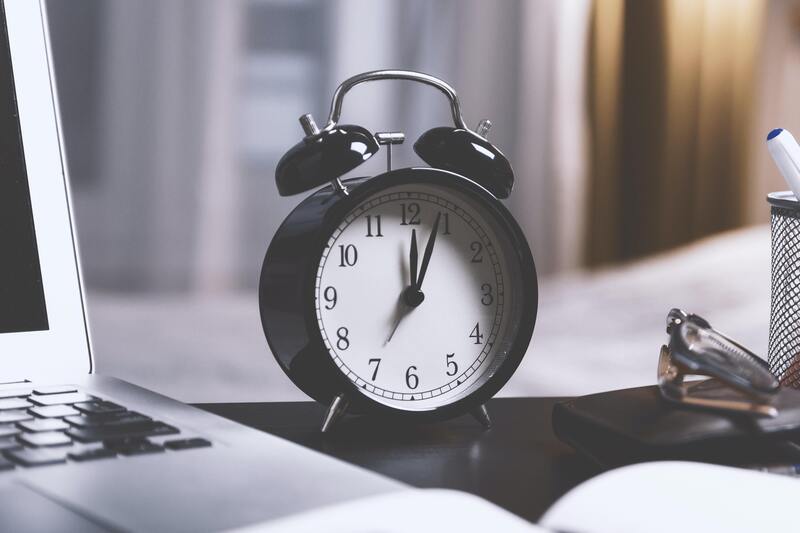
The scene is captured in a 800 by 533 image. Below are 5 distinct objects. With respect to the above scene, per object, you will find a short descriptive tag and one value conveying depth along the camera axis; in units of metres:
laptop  0.52
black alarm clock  0.66
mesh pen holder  0.67
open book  0.50
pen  0.66
